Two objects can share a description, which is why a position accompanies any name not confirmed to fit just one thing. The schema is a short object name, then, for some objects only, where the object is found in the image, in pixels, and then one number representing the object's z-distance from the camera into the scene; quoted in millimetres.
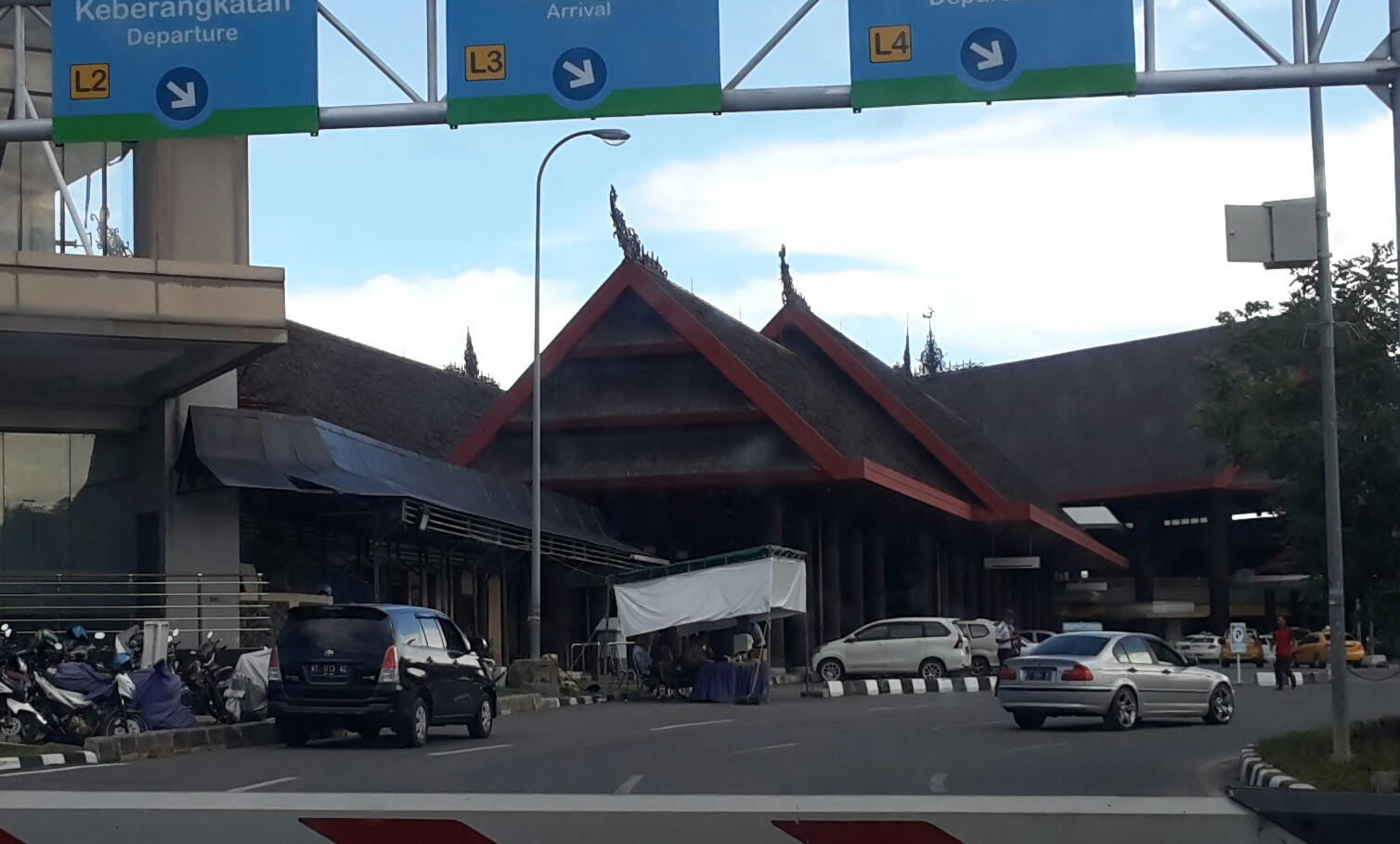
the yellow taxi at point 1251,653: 56672
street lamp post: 31672
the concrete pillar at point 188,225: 25594
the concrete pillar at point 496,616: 40906
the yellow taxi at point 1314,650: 55531
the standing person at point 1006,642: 40469
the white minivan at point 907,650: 37844
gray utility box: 14125
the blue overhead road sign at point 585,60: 13773
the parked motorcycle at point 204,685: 21344
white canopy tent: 30047
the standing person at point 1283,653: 34688
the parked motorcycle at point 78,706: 18531
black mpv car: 18891
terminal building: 25719
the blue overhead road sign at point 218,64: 14039
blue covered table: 30125
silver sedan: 22047
